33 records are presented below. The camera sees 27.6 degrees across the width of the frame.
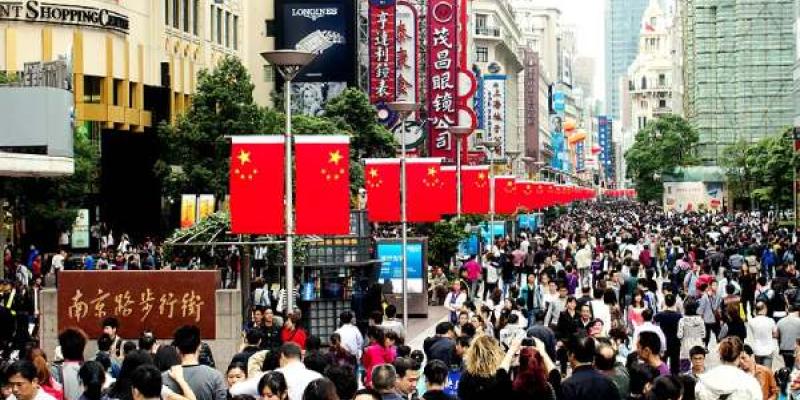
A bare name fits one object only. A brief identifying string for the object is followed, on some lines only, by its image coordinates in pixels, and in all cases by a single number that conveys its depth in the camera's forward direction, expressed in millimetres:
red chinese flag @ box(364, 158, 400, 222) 29453
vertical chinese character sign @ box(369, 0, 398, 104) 72625
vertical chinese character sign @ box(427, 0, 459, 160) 76688
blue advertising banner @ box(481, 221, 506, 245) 50694
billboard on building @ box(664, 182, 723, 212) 123850
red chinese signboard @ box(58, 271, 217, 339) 18578
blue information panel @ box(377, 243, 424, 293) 30516
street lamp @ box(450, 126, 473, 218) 40969
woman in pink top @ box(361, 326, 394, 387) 14414
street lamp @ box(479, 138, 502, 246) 46462
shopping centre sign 51688
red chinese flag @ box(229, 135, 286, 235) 20109
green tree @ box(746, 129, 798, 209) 72062
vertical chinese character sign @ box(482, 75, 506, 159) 108125
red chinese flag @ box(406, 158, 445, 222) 30406
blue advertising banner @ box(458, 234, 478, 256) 44078
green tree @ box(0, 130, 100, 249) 42719
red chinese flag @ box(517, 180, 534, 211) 61269
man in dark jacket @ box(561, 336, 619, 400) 10617
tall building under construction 100188
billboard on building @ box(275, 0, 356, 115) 73125
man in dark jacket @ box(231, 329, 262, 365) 12555
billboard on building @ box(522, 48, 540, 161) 157875
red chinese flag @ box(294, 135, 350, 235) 20234
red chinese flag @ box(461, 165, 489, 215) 42031
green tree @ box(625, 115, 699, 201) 129625
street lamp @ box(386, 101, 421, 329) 27766
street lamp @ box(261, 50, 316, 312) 19344
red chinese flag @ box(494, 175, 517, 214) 51750
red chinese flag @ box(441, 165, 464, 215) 31297
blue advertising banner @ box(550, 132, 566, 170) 195075
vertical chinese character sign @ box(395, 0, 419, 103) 72500
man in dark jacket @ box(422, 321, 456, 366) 14125
